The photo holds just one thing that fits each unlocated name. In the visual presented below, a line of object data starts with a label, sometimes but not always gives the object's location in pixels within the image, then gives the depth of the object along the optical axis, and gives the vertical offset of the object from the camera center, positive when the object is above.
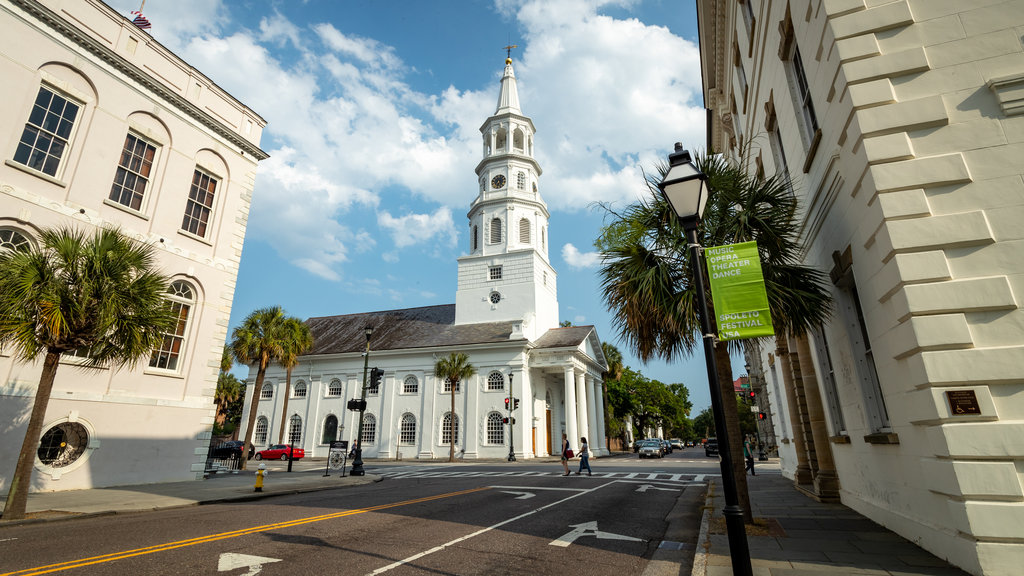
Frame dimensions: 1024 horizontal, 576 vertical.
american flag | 18.20 +15.03
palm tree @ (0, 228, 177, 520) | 9.49 +2.67
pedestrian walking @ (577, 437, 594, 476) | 21.06 -0.78
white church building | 40.78 +6.68
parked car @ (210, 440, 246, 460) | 33.17 -0.71
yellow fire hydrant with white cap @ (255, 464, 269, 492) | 14.02 -1.09
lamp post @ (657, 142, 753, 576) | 4.13 +1.58
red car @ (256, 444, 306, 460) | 39.12 -0.92
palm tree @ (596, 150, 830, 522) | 8.41 +3.00
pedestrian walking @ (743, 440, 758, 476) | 19.75 -0.73
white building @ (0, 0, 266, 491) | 13.17 +7.50
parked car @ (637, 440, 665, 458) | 40.06 -0.88
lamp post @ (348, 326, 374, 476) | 21.19 -1.04
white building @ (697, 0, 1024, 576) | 4.84 +2.09
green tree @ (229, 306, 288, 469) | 33.94 +6.85
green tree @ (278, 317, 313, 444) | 34.81 +6.94
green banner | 5.46 +1.61
